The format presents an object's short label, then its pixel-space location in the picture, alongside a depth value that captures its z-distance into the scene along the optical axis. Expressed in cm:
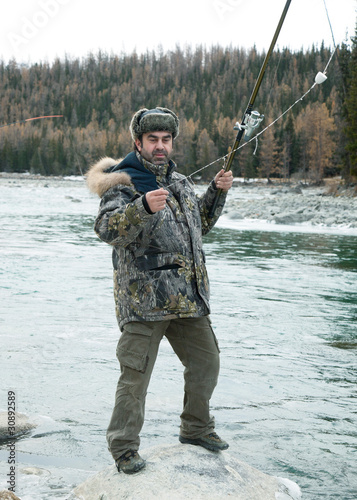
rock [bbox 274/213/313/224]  2173
